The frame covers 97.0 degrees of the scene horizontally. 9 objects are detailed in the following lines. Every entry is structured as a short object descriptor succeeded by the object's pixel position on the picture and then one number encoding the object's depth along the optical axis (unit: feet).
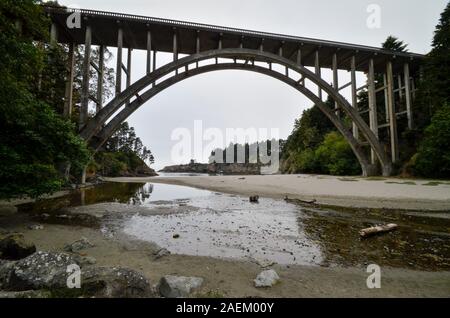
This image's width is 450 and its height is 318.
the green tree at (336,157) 90.02
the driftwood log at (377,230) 17.44
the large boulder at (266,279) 9.63
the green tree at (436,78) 65.41
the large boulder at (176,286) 8.36
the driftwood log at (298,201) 34.55
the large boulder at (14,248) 11.58
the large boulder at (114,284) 7.38
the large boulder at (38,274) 7.91
